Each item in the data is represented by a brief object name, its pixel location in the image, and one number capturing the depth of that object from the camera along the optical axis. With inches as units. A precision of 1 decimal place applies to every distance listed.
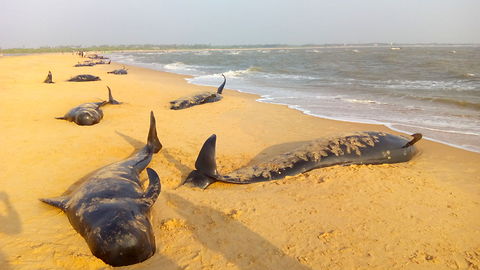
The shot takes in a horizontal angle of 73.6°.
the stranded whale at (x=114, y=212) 130.3
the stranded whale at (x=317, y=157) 206.8
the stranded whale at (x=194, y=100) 463.0
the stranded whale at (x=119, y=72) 981.0
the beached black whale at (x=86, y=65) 1321.1
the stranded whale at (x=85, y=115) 342.0
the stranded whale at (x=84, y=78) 756.7
